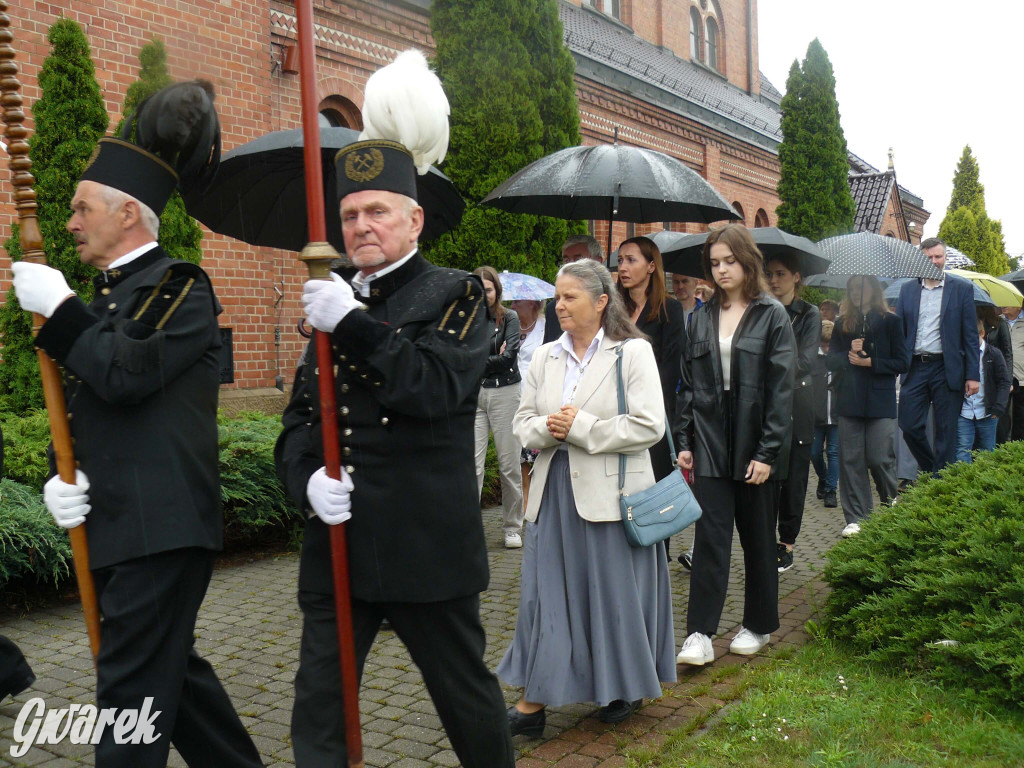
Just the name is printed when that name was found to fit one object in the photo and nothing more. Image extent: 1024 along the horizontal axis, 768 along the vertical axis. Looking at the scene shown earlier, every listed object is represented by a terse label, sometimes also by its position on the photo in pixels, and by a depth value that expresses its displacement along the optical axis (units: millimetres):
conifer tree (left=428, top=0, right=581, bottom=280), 11188
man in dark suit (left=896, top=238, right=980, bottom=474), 8531
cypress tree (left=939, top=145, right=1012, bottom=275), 44875
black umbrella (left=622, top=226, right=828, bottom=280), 8057
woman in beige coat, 4109
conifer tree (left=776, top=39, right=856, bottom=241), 23609
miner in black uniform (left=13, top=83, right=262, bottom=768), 2764
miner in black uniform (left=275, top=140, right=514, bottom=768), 2814
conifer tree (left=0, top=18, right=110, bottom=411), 7656
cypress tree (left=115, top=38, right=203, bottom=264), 8297
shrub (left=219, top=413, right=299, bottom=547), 7160
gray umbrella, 9559
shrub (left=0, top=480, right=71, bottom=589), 5586
